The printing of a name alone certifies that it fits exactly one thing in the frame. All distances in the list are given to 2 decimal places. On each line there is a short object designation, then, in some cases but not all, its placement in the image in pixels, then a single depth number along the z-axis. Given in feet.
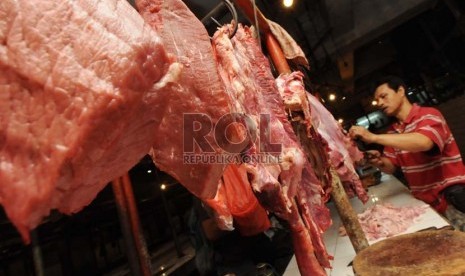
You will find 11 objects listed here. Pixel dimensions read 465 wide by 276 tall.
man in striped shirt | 4.21
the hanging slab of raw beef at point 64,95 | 0.79
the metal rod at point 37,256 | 1.69
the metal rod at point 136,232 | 1.46
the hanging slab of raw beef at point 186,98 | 1.37
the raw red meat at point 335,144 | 3.16
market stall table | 3.77
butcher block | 1.78
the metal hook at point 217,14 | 1.90
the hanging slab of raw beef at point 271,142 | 1.79
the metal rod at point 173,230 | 6.24
